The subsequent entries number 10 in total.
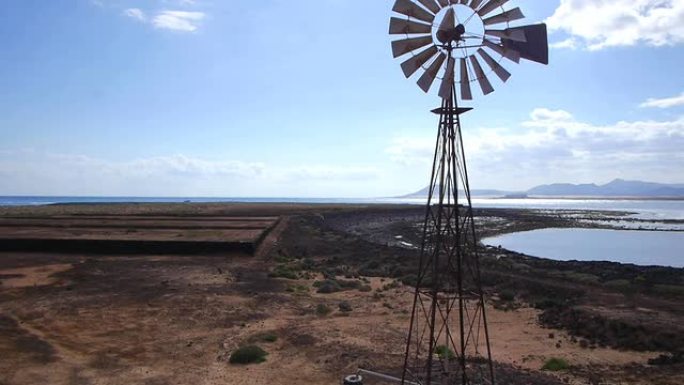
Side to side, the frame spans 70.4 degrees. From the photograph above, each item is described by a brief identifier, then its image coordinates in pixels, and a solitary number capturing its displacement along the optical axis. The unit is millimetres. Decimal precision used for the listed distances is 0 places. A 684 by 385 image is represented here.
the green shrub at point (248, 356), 13836
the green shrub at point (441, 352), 13862
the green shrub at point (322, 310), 19750
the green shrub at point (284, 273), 28000
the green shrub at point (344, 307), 20269
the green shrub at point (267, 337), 15844
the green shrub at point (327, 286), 24391
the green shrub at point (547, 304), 21391
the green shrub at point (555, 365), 13391
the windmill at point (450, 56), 8664
